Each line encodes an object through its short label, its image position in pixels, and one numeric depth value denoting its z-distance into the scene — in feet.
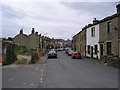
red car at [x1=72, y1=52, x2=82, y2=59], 84.54
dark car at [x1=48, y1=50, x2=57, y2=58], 86.71
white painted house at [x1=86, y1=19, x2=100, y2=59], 74.95
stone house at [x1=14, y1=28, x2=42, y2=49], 165.89
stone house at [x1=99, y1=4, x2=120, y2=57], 56.05
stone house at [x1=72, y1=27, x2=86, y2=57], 100.15
